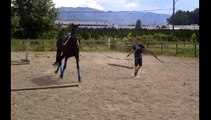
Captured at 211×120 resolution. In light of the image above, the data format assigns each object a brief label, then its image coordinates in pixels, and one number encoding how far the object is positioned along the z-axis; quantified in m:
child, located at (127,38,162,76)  7.75
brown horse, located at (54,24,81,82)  6.94
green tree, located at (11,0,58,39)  21.06
